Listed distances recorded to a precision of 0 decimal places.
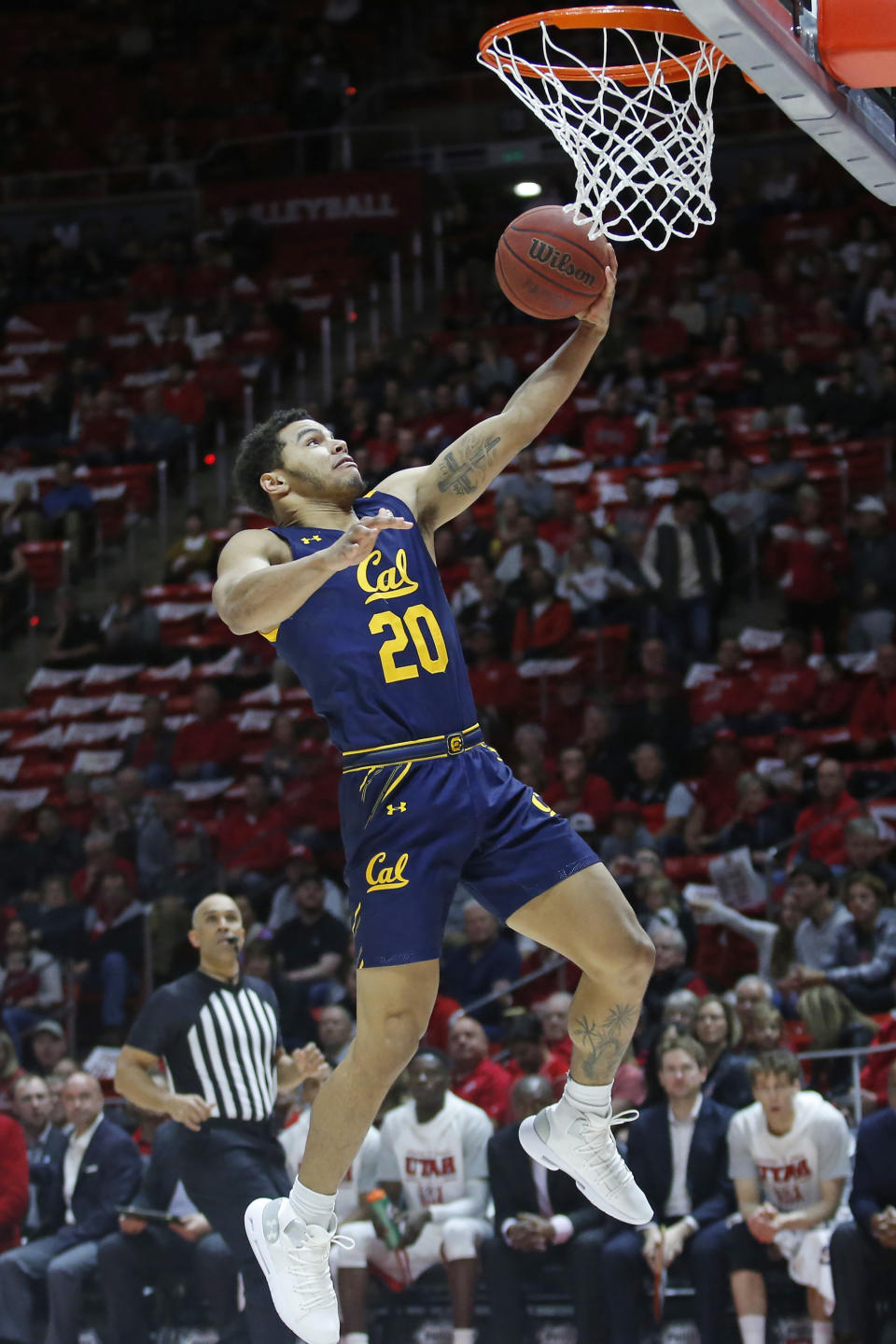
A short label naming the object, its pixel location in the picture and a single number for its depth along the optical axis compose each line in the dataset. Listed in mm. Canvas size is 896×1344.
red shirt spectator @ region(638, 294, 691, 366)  15586
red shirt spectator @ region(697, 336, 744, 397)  14938
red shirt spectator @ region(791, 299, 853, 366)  14969
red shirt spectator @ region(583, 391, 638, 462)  14578
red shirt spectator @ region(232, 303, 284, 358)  17969
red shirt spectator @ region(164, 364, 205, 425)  17016
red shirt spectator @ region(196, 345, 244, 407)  17281
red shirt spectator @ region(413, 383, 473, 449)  15406
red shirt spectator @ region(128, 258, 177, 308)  18797
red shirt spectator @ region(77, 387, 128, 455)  17047
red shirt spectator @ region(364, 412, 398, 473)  15273
